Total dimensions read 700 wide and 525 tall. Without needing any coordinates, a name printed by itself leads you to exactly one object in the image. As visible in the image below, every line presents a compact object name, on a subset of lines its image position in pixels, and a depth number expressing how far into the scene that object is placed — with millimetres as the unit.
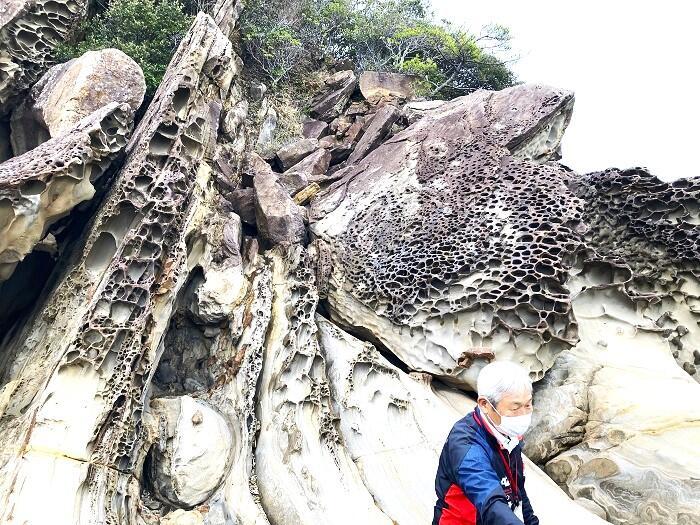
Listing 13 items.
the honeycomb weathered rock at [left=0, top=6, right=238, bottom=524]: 3664
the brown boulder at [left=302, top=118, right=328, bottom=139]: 9500
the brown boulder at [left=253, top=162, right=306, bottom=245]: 6387
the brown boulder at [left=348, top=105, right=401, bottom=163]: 8406
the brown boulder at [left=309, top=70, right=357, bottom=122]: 10000
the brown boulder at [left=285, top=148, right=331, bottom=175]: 8042
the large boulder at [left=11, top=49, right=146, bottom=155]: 6414
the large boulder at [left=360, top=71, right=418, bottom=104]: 10180
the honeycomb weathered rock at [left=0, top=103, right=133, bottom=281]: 4270
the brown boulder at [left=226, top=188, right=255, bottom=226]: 6684
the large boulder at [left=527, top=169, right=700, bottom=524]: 4676
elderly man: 2143
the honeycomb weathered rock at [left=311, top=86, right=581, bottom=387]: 5496
